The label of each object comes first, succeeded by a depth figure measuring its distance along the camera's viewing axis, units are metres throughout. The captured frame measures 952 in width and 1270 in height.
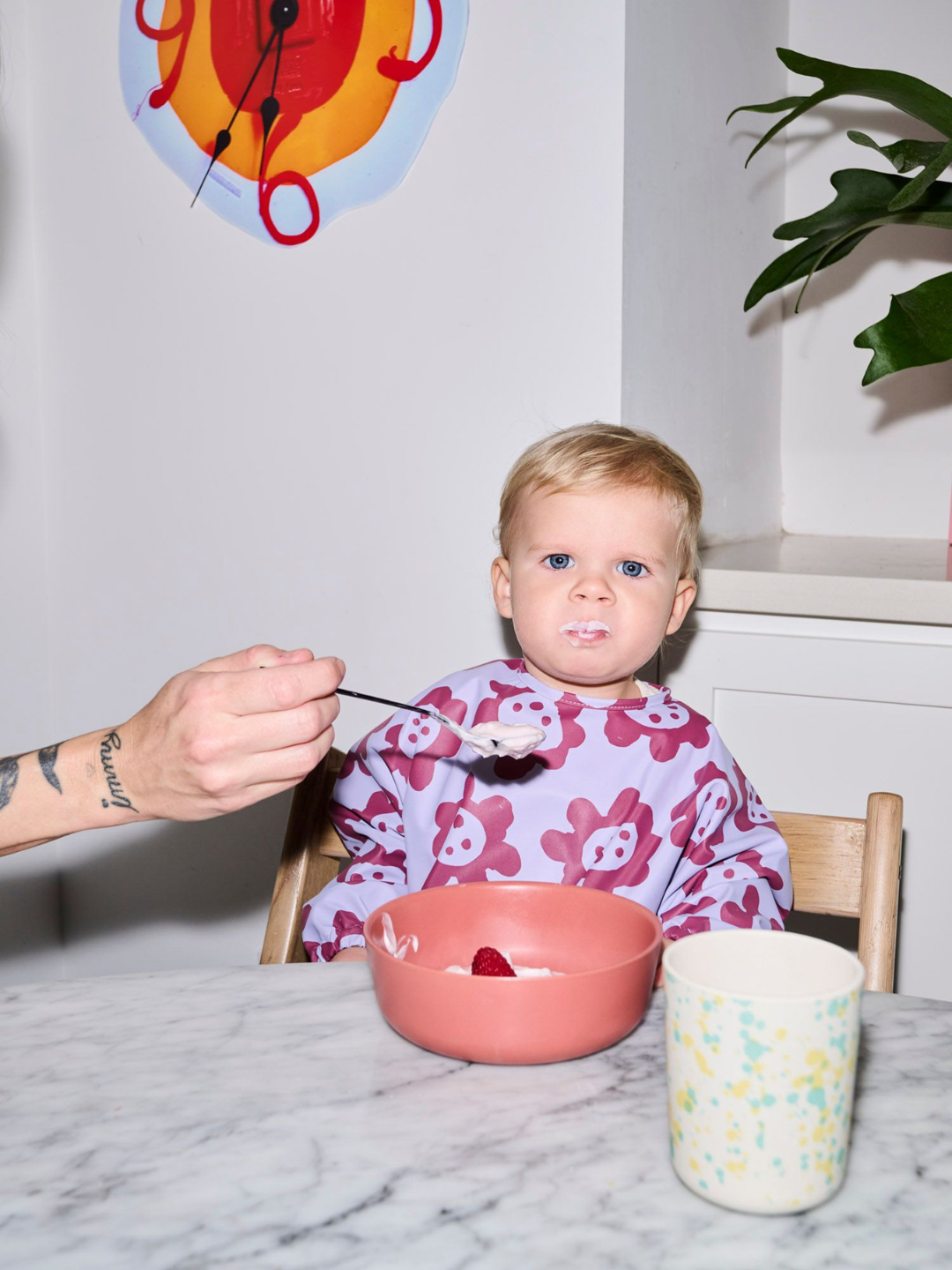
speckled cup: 0.49
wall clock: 1.40
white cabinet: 1.33
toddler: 1.13
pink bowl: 0.63
